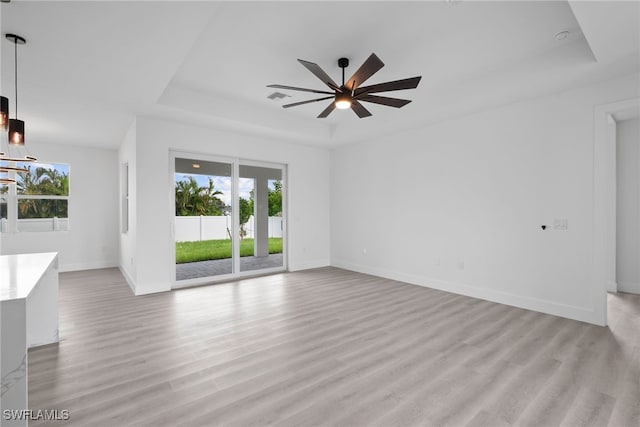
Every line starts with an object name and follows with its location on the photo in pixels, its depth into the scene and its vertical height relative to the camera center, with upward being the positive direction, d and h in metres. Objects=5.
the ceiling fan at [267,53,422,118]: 2.66 +1.26
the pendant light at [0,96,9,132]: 2.36 +0.79
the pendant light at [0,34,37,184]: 2.38 +0.76
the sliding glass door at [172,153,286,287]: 5.29 -0.01
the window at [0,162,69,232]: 6.04 +0.35
